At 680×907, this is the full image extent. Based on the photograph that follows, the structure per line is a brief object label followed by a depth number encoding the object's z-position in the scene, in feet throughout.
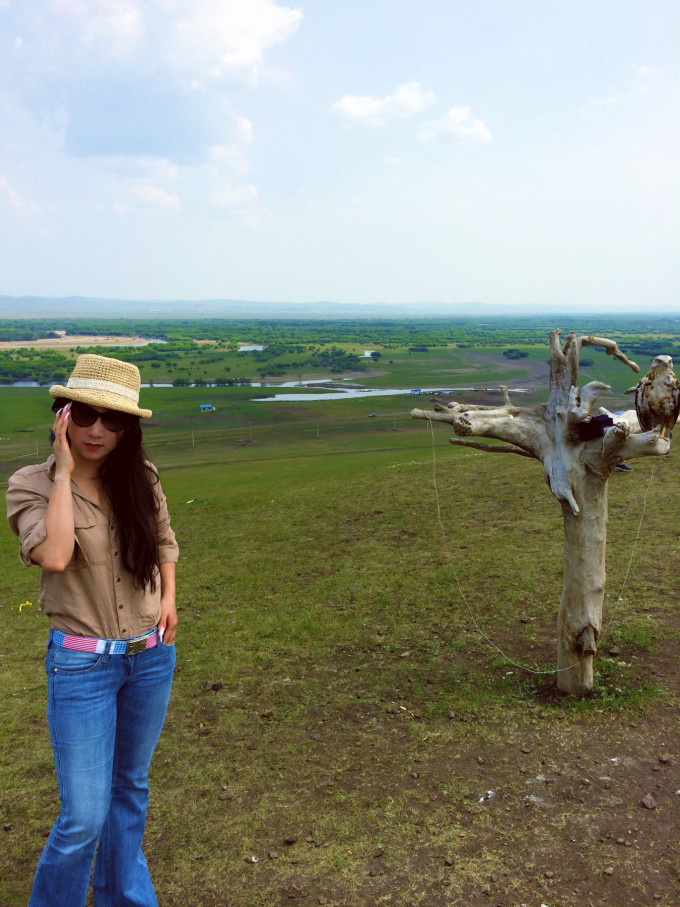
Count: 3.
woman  10.02
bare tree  19.34
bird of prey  18.51
